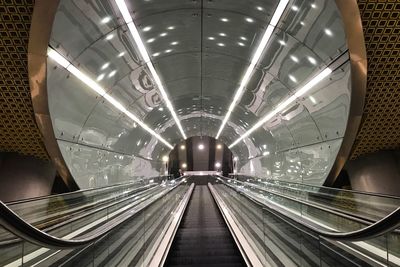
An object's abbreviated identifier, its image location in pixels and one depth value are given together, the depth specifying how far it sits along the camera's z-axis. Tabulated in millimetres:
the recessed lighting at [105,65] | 6988
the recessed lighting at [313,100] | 7527
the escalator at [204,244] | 6501
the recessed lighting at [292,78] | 7566
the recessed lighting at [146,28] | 6354
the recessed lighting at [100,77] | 7140
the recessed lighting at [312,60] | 6336
